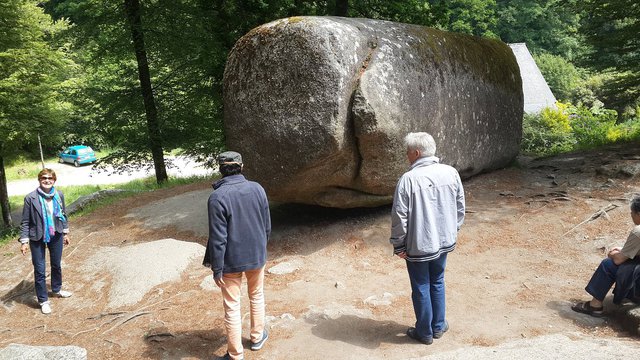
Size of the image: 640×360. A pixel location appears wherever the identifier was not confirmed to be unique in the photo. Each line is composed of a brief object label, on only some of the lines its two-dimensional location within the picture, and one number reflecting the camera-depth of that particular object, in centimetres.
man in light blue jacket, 420
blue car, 3170
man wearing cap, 419
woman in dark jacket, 606
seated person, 446
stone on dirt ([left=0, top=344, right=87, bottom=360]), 451
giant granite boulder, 642
